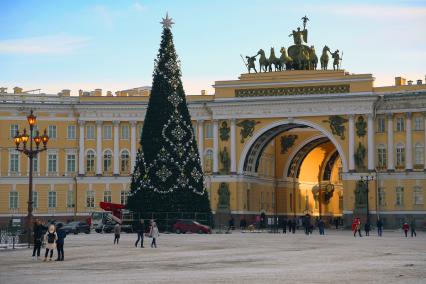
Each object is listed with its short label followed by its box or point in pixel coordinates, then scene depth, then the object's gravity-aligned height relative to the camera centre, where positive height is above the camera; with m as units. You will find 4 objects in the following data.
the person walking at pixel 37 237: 44.22 -1.17
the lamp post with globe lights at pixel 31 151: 53.46 +3.15
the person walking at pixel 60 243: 42.09 -1.32
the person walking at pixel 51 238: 42.34 -1.14
